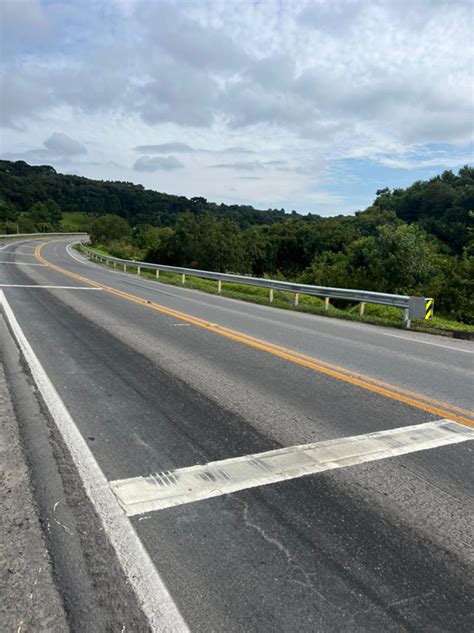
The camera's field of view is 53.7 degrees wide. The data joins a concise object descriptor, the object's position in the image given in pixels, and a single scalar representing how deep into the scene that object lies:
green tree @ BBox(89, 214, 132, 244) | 77.81
